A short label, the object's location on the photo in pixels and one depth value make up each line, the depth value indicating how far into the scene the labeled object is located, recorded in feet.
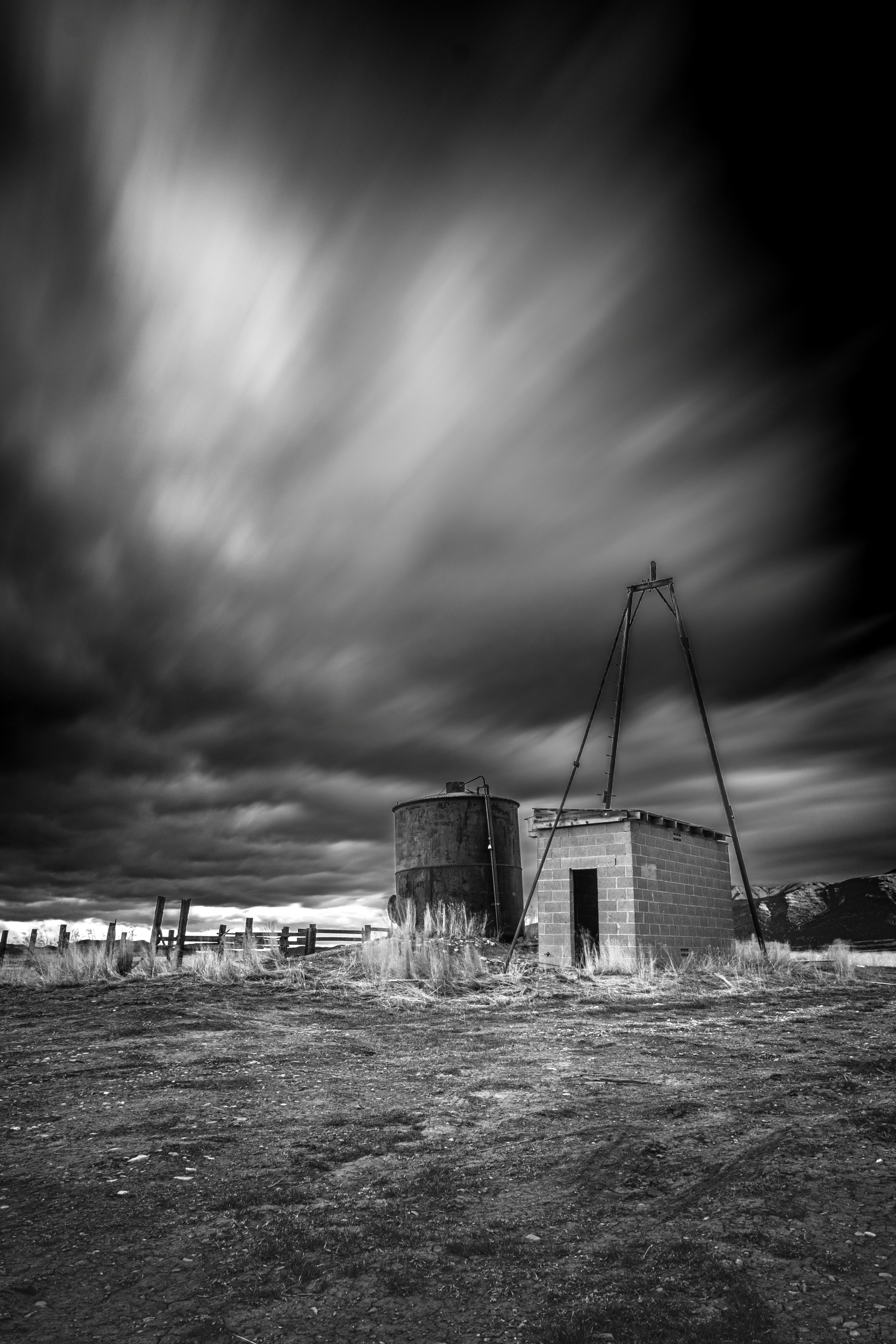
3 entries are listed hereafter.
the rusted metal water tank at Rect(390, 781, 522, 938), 74.28
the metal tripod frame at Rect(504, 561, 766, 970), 58.13
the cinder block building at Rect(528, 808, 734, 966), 54.29
